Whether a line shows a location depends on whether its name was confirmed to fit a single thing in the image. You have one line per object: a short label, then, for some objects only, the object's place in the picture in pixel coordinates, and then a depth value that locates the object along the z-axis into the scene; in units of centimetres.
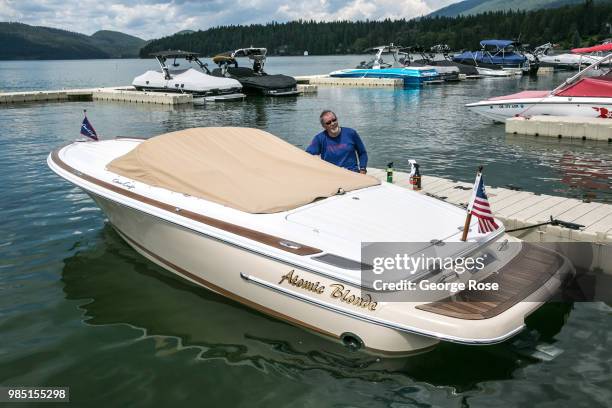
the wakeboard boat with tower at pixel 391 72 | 4428
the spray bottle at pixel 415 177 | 980
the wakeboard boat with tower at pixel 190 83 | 3416
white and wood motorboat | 511
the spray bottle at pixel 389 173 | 993
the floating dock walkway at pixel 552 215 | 733
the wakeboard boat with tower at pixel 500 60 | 5516
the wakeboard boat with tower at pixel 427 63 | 4791
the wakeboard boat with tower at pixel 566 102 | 1869
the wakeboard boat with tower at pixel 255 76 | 3712
